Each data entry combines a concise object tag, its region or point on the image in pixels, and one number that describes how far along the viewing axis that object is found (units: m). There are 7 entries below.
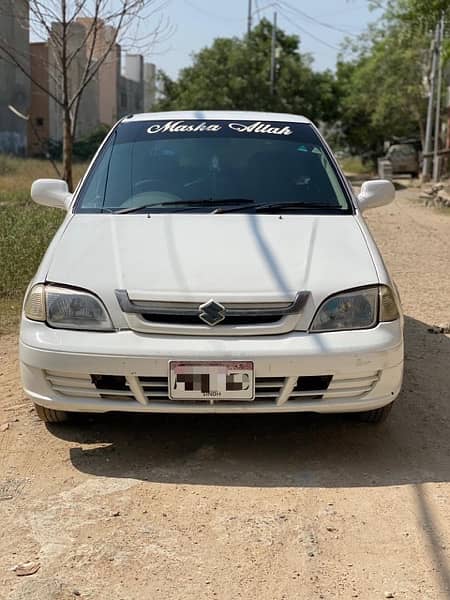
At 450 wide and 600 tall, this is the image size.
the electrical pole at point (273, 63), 34.94
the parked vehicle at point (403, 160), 33.75
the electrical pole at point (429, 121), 28.36
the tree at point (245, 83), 33.94
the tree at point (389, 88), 34.19
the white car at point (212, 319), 3.40
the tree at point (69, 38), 10.15
